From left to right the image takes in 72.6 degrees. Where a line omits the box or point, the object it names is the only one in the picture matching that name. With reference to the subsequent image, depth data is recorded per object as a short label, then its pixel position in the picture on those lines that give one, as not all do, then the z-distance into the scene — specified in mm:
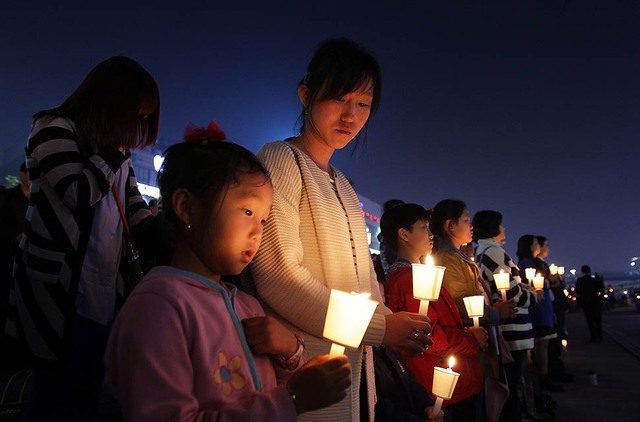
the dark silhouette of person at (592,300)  11992
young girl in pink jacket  1005
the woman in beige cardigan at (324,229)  1527
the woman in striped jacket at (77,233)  1611
